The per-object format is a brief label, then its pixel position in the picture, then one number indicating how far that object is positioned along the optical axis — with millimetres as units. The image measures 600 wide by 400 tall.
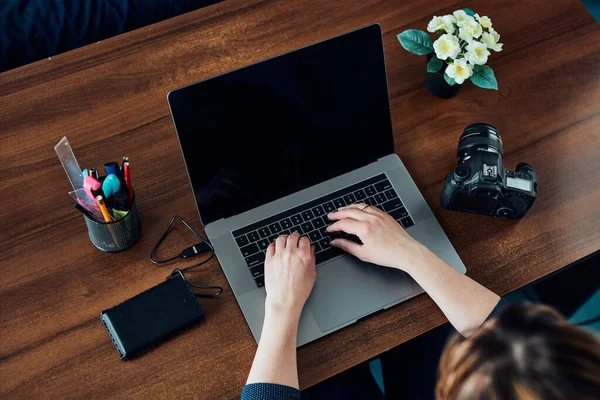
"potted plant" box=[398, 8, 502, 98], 1192
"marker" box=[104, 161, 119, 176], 1076
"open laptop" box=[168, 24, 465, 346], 1087
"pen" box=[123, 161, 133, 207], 1055
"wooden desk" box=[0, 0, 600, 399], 1058
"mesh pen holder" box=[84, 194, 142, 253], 1086
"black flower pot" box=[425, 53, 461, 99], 1293
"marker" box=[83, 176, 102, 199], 1041
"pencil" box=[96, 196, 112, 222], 1032
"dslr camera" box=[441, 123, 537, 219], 1140
